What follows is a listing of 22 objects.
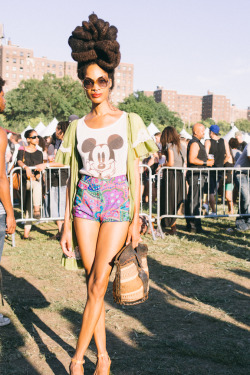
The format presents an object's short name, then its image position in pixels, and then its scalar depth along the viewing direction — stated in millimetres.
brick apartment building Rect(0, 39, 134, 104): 150000
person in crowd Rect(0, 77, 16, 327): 3427
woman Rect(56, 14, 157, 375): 2680
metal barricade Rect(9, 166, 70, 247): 7596
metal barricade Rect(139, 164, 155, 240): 7867
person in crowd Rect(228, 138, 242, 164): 11505
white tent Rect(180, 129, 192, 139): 21712
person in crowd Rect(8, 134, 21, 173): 14689
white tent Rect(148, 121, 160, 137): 21334
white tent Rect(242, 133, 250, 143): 21812
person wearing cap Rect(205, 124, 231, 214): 9492
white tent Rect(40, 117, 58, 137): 19588
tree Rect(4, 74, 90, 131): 73000
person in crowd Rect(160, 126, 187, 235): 8211
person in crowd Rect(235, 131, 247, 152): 11820
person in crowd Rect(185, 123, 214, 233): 8266
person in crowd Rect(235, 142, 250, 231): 8578
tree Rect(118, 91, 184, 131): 79250
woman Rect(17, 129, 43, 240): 7797
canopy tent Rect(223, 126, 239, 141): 18312
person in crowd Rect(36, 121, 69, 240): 7617
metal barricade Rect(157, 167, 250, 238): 8227
